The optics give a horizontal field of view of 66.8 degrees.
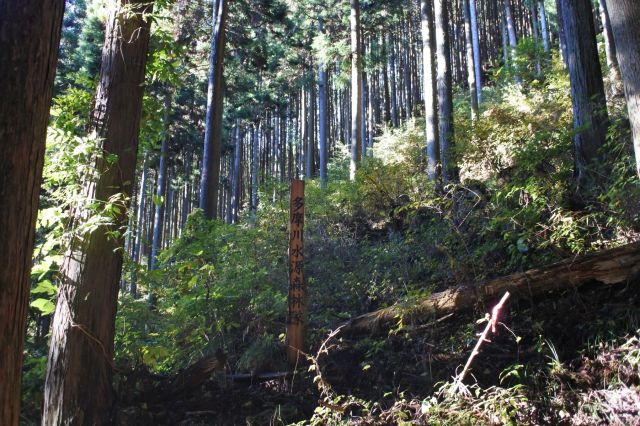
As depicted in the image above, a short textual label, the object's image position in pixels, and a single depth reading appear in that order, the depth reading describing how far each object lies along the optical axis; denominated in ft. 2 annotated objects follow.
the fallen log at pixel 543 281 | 16.02
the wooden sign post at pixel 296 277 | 20.43
